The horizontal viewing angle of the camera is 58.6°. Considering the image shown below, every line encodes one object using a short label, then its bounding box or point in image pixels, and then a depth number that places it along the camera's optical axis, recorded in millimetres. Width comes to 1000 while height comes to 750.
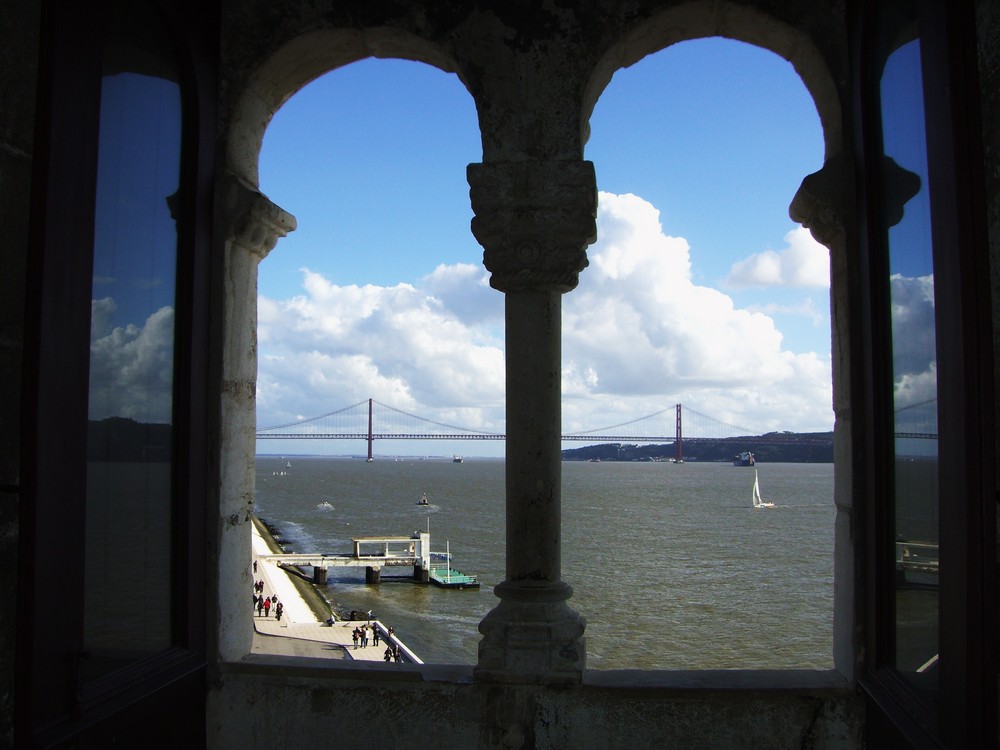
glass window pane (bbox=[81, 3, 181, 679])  2391
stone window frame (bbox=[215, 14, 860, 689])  2801
